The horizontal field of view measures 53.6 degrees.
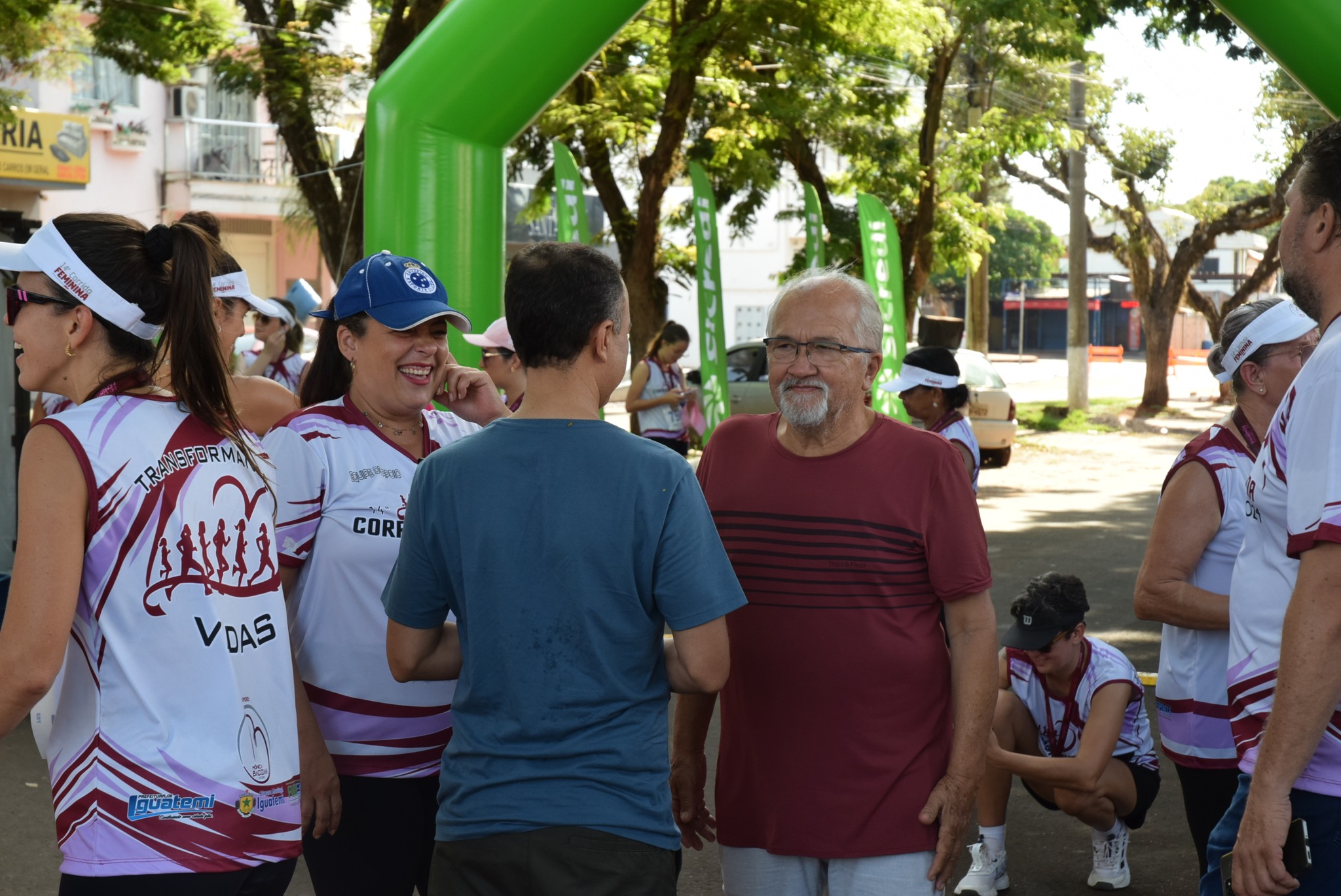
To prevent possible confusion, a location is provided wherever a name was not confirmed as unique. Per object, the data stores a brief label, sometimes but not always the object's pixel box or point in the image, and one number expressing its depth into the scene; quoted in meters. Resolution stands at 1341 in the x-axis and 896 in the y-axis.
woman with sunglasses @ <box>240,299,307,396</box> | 7.63
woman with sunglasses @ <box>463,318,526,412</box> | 4.21
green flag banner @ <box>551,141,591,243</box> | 11.10
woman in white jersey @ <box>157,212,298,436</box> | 3.63
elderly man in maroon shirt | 2.63
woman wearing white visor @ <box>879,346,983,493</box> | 5.64
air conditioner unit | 28.31
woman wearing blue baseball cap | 2.74
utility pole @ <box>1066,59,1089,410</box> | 23.61
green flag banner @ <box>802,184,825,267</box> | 14.34
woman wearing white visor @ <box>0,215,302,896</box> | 2.04
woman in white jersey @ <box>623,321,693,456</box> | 11.16
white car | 16.67
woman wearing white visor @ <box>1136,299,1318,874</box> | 3.30
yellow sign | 19.02
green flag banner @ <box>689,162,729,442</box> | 12.59
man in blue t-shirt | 2.16
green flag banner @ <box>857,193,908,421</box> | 12.09
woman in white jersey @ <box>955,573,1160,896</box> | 4.29
